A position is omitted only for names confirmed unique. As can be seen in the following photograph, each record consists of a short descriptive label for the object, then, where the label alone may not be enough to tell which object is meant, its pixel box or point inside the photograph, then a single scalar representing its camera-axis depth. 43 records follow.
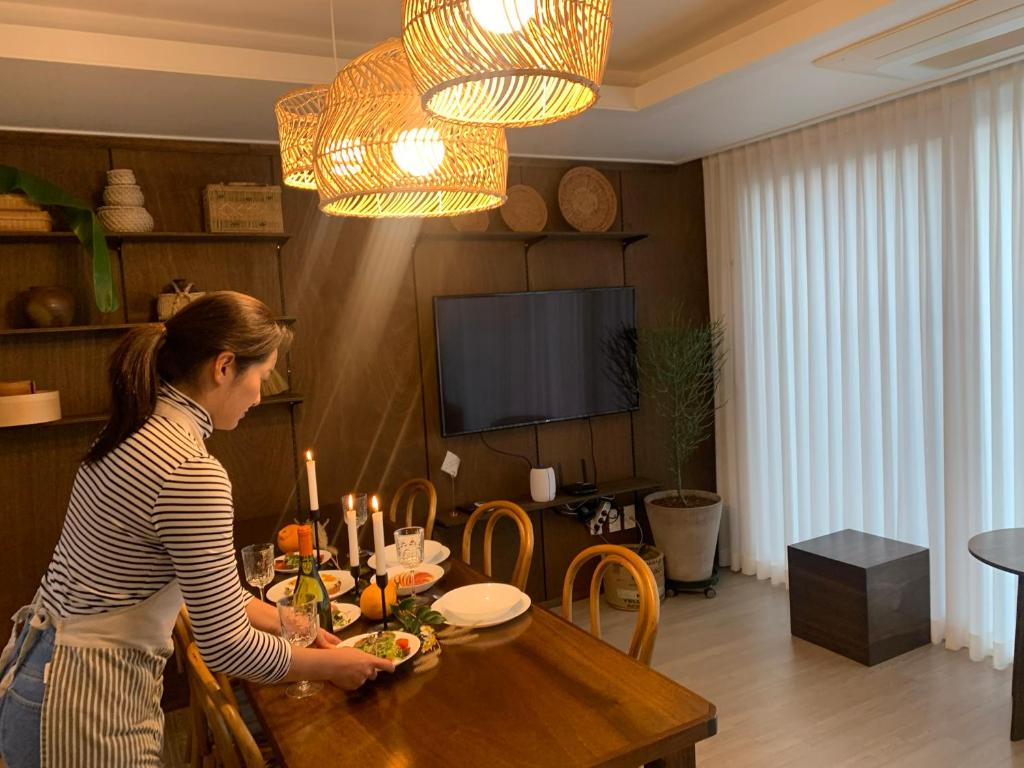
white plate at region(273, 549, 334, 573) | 2.60
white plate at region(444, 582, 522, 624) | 2.07
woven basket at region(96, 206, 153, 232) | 3.25
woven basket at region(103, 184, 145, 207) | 3.26
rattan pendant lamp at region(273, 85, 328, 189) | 2.23
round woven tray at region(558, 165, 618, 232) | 4.34
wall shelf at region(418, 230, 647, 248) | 4.02
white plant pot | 4.29
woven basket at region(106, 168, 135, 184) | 3.28
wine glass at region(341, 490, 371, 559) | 2.88
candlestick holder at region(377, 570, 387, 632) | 1.92
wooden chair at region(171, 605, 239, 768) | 1.97
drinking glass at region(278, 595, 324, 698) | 1.75
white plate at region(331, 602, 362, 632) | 2.08
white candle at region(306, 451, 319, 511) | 2.13
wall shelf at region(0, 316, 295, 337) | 3.09
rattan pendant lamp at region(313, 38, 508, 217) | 1.85
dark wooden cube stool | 3.41
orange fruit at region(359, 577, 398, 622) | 2.08
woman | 1.43
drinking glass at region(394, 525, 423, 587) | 2.31
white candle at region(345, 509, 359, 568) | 2.11
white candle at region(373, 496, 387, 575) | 1.82
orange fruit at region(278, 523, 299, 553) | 2.67
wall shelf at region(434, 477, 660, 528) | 3.89
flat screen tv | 4.01
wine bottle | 1.76
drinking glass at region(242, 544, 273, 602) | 2.15
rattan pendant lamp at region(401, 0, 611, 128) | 1.35
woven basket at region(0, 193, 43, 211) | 3.08
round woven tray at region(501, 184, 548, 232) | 4.16
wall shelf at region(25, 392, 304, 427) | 3.21
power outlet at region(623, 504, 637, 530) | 4.67
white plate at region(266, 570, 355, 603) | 2.29
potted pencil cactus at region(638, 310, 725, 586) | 4.32
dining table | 1.46
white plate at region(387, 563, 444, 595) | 2.28
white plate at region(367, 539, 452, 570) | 2.56
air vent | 2.55
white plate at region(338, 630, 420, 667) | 1.82
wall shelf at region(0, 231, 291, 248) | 3.17
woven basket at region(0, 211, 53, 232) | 3.08
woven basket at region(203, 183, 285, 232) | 3.43
